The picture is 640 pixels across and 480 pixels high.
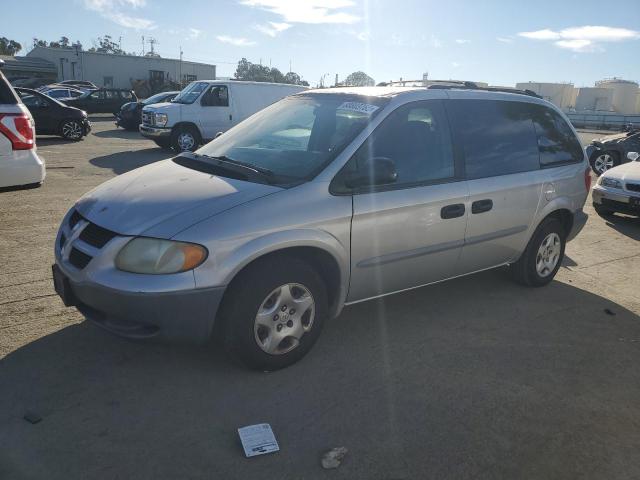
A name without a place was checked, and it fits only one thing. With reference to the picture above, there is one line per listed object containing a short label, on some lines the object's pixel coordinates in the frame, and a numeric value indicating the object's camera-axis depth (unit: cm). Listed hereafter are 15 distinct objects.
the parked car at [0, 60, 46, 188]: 520
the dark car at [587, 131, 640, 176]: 1283
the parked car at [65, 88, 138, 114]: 2573
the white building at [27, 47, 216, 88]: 5531
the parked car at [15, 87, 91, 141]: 1538
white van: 1398
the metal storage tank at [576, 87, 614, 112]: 6366
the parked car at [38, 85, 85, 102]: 2522
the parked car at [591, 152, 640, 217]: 812
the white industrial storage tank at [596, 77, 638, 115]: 6469
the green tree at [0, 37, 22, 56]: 8778
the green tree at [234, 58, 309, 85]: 7787
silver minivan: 299
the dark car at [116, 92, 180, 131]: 2080
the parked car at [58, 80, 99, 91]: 3727
